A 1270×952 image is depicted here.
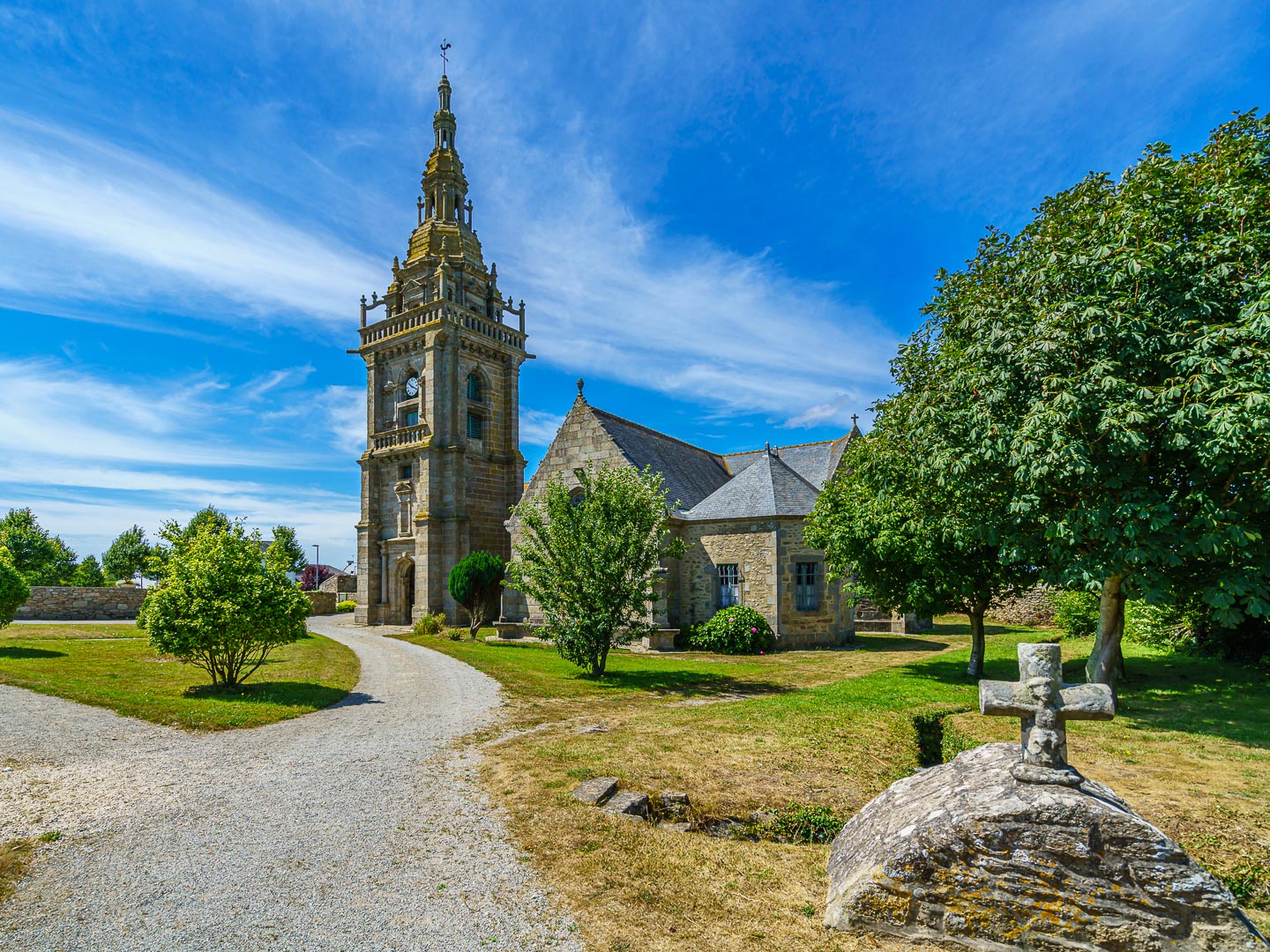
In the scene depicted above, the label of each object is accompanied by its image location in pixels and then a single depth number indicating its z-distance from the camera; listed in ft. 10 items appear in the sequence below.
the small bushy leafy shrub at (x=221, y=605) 41.93
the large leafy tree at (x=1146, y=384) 28.63
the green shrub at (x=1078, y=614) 71.61
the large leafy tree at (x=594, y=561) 52.24
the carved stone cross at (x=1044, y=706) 15.60
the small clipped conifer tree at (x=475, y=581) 94.22
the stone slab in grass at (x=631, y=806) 22.17
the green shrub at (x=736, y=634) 72.38
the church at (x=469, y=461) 80.18
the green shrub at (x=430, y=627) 91.97
